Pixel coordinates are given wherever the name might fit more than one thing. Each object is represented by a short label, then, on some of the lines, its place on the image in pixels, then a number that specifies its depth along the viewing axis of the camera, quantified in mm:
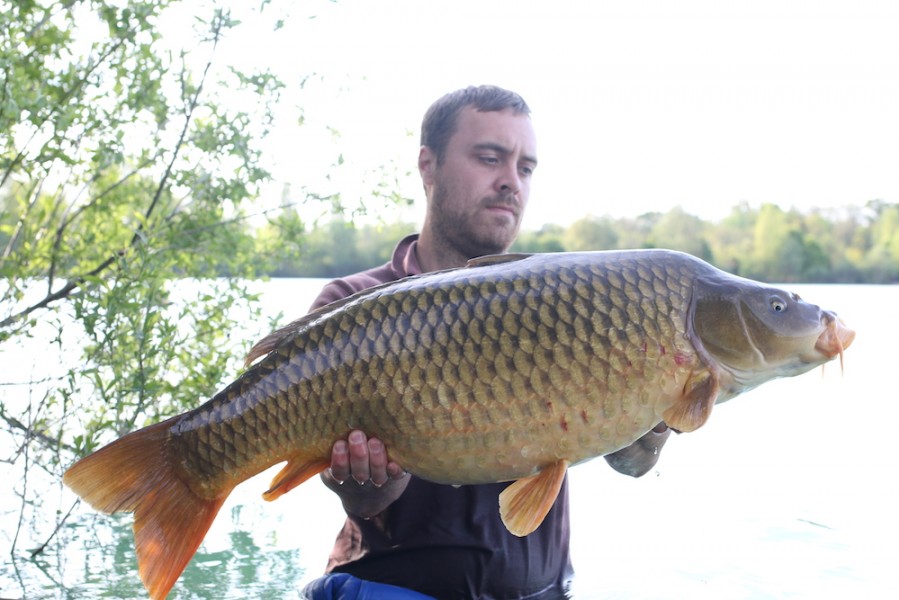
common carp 1605
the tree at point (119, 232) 3168
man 2048
